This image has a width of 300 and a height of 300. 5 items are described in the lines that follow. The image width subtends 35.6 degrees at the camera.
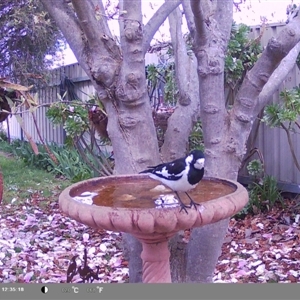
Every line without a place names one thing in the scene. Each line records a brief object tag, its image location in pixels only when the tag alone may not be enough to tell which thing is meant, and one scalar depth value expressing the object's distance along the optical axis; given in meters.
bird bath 1.18
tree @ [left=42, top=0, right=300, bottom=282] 1.68
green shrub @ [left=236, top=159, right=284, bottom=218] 3.18
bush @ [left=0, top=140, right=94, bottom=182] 4.60
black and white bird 1.26
